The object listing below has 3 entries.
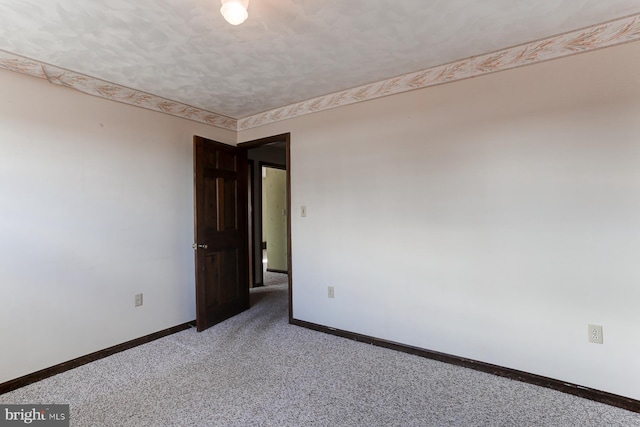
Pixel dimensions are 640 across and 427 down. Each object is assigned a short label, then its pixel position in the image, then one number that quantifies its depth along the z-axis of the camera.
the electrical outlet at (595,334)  2.02
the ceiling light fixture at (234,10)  1.49
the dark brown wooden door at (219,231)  3.23
